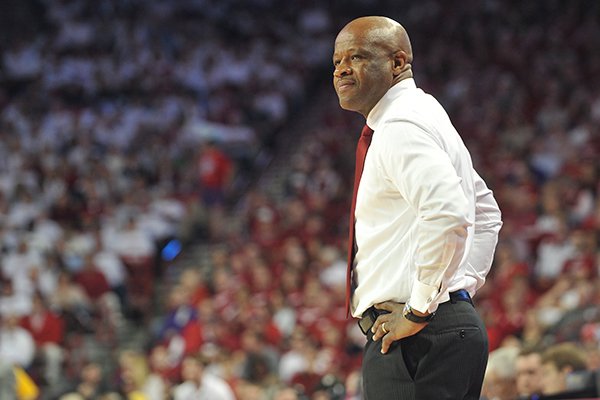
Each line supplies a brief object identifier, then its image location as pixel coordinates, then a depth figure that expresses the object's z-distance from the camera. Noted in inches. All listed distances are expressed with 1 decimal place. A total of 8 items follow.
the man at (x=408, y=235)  188.8
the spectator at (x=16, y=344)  765.3
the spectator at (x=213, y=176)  1016.2
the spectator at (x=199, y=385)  588.4
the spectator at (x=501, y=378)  406.9
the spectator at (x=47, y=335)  765.3
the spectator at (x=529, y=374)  389.1
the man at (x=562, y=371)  382.3
